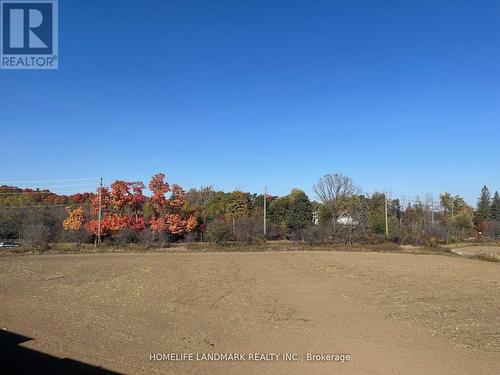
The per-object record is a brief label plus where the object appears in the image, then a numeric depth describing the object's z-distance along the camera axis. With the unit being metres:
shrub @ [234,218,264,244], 44.59
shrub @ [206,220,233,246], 42.66
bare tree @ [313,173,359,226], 78.12
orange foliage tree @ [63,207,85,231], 44.72
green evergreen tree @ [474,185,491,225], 88.69
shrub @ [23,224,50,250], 38.22
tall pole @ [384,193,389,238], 50.01
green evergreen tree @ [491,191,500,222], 83.81
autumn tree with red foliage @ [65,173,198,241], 44.66
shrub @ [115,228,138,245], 41.44
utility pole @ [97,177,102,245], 40.88
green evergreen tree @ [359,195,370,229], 53.09
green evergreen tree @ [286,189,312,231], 70.62
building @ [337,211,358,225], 53.18
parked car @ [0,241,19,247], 48.92
